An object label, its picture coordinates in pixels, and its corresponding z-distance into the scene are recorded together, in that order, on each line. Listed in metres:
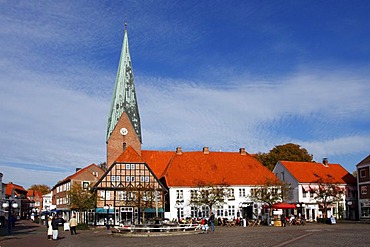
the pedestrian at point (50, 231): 35.21
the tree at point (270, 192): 60.03
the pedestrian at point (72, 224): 40.66
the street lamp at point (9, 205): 41.91
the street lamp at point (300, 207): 66.62
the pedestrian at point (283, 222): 52.68
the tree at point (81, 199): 57.19
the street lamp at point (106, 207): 60.96
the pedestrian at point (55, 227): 33.66
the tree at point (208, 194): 60.31
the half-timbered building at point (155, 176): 61.69
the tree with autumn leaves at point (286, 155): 79.94
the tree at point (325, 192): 64.38
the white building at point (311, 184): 68.44
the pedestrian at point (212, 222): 41.65
